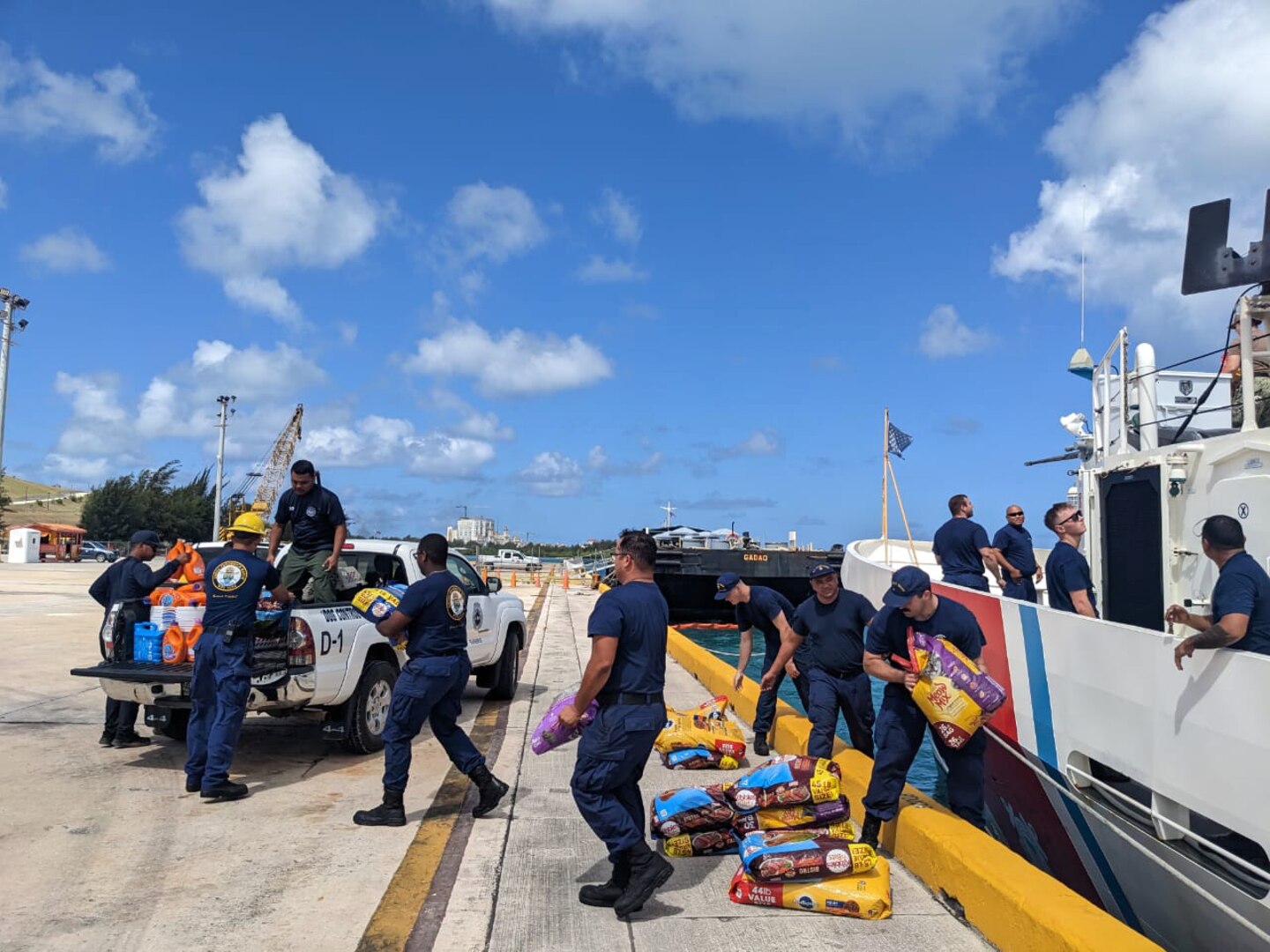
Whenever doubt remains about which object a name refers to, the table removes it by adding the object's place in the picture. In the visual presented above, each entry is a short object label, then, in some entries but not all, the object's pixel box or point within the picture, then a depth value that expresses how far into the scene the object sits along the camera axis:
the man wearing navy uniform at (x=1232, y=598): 3.94
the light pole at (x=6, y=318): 37.75
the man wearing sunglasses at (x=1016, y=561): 8.05
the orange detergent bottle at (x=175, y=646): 6.65
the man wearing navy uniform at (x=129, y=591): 6.95
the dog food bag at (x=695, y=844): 4.92
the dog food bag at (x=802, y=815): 4.78
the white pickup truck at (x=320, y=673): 6.31
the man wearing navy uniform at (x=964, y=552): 8.05
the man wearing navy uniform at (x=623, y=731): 4.05
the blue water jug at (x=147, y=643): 6.70
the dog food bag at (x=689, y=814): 4.89
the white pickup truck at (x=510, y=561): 61.74
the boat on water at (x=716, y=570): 24.73
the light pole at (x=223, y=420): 53.97
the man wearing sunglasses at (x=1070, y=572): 6.15
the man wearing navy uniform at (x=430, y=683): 5.24
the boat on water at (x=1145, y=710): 3.94
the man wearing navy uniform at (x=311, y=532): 7.35
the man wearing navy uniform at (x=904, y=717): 4.74
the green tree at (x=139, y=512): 78.50
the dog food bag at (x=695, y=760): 6.83
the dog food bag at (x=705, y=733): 6.91
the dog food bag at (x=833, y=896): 4.11
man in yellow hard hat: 5.82
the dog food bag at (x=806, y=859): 4.19
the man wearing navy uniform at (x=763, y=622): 6.77
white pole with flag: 13.32
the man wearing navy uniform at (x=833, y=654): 6.08
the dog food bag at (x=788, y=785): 4.79
